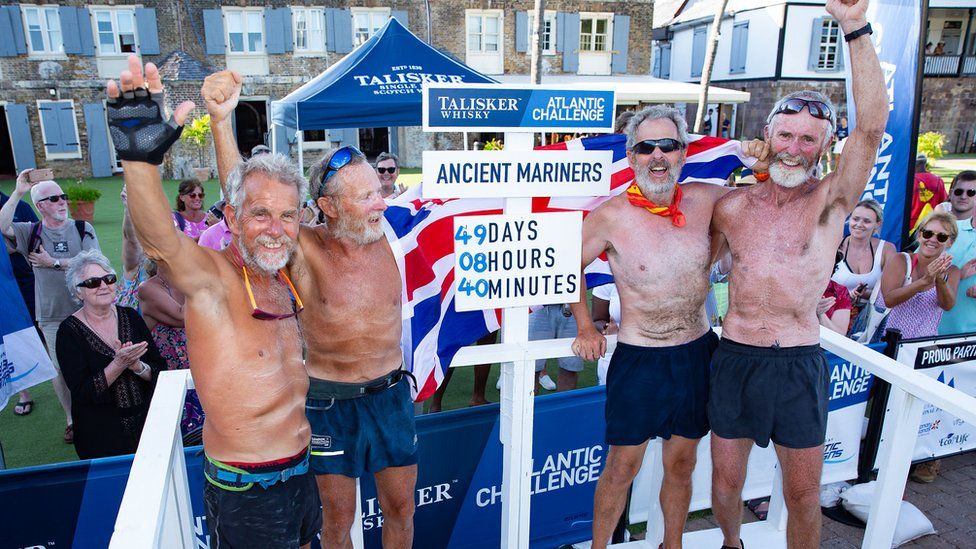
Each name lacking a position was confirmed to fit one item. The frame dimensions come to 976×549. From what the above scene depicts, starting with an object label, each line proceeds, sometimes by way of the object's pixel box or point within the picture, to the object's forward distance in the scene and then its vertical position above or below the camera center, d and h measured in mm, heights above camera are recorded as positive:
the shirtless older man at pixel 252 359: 2092 -810
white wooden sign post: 2582 -306
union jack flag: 3059 -773
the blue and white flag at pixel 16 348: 3746 -1380
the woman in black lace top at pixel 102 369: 3562 -1401
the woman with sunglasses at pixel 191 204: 5816 -792
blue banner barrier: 2779 -1801
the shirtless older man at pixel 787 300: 2627 -747
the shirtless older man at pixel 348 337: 2533 -878
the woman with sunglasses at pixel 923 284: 4371 -1123
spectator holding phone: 4961 -1032
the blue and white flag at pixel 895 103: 5188 +150
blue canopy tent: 7742 +409
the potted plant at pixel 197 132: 20250 -473
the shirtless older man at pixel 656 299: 2768 -780
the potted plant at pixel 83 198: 6074 -956
